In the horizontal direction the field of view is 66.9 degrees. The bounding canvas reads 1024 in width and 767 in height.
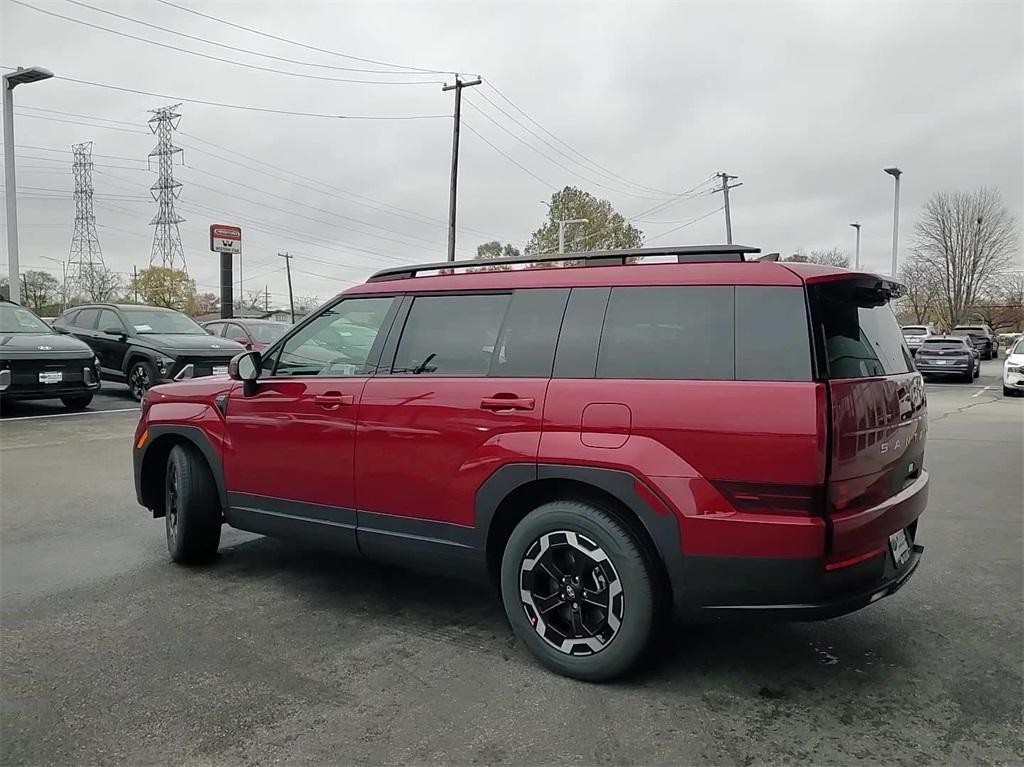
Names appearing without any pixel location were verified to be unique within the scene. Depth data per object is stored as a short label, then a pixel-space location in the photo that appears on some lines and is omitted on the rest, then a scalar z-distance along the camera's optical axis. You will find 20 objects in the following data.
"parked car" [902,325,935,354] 28.47
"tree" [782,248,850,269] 57.11
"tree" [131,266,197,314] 67.69
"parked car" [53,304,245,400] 12.91
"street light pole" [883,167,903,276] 29.80
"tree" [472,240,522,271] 65.03
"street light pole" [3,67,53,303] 16.81
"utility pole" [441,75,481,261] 29.08
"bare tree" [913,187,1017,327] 52.75
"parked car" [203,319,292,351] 15.51
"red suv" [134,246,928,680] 2.89
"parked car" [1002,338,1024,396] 17.95
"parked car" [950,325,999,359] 38.01
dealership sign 26.16
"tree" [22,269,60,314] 54.31
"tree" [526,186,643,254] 53.91
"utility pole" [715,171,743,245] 41.69
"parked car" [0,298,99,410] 11.24
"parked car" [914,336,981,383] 23.27
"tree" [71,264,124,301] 60.47
